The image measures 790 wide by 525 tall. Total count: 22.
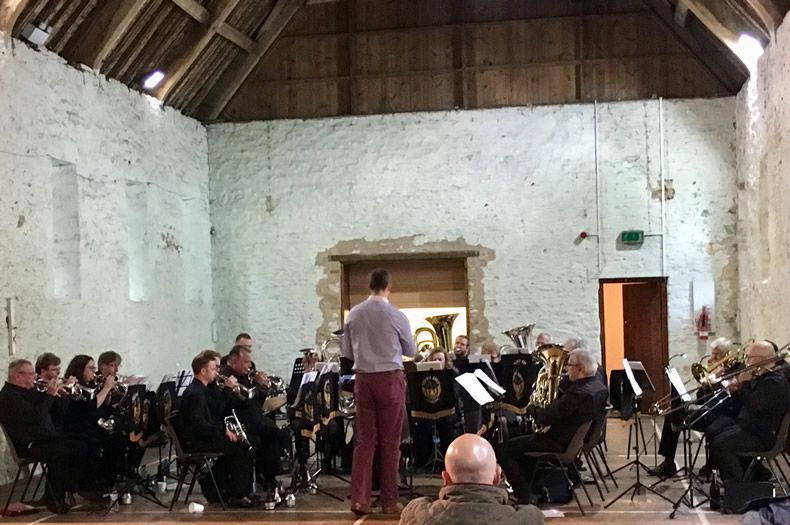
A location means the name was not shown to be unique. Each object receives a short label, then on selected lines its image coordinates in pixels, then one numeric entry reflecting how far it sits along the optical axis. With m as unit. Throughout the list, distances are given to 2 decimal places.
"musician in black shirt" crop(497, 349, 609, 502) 5.96
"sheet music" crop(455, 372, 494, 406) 5.93
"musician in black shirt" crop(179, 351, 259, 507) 6.48
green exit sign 11.81
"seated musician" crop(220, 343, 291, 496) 6.95
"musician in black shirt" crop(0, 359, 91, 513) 6.44
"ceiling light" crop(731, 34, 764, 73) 10.02
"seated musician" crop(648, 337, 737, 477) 7.32
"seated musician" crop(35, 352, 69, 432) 6.82
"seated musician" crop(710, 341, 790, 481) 5.91
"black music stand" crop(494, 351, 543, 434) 6.93
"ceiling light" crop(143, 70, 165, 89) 11.02
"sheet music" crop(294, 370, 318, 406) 6.87
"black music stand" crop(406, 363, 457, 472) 6.89
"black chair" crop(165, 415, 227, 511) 6.43
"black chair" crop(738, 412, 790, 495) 5.93
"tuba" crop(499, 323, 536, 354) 8.62
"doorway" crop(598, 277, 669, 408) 11.94
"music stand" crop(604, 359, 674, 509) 6.66
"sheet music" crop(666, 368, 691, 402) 7.06
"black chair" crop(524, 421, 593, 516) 5.98
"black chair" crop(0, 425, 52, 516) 6.50
